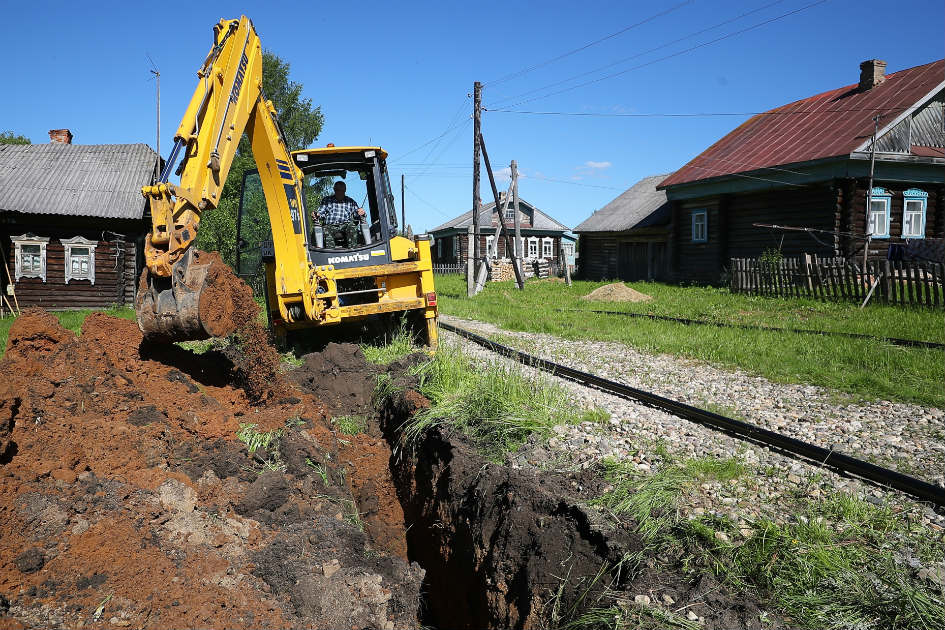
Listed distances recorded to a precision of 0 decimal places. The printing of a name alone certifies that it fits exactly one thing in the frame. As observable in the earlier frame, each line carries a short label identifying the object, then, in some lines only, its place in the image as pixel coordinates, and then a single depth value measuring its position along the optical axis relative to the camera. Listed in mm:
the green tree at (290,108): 37906
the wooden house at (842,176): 17938
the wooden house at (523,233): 45500
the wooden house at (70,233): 18484
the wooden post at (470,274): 20578
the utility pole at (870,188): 17062
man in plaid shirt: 8359
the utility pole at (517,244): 22578
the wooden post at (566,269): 26970
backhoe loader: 5137
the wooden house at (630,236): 27062
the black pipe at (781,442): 3819
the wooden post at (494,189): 21828
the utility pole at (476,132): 21903
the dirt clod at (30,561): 2968
